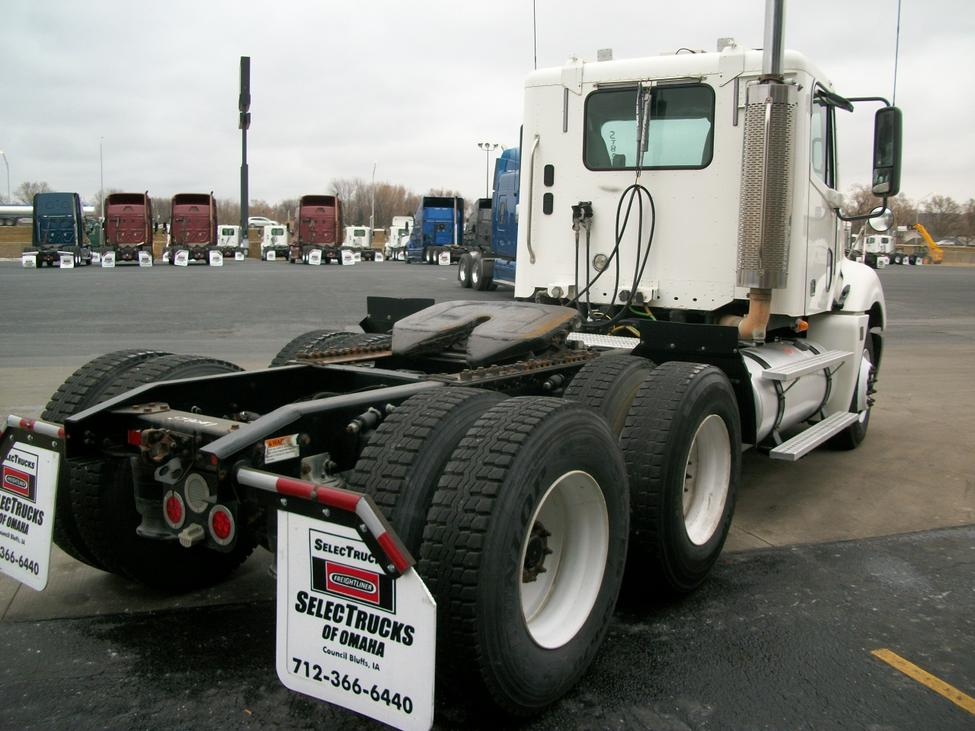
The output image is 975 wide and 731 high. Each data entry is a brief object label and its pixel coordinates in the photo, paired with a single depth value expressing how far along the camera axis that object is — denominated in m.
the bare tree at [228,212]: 104.12
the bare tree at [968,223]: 91.75
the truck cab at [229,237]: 46.44
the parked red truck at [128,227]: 38.94
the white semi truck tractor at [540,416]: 2.62
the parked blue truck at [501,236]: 21.98
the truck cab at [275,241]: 46.47
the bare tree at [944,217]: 92.56
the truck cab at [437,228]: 42.22
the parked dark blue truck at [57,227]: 36.81
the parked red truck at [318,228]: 41.94
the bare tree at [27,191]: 109.11
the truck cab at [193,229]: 40.50
